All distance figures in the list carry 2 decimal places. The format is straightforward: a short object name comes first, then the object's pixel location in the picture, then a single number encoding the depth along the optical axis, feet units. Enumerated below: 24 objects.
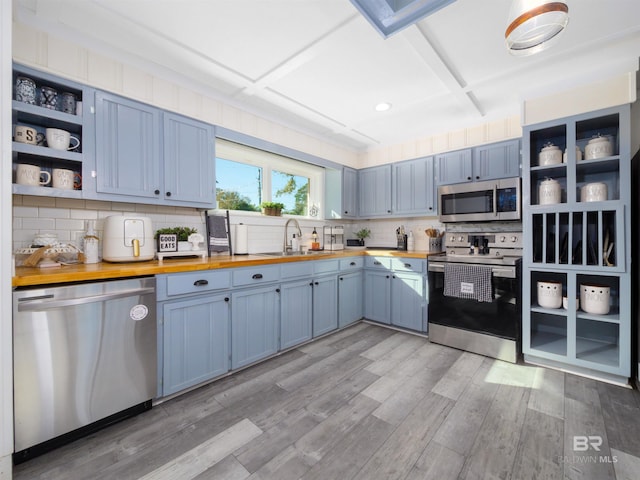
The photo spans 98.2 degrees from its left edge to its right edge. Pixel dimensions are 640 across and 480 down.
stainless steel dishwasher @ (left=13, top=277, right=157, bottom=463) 4.46
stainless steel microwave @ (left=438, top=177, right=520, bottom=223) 9.20
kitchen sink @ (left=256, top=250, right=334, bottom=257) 10.56
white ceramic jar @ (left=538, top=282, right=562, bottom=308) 7.81
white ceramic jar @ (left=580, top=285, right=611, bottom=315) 7.18
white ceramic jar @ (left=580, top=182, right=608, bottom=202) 7.14
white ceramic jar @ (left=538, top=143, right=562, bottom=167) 7.89
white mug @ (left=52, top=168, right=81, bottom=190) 5.92
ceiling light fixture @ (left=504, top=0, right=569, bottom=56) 3.70
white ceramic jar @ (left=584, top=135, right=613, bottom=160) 7.20
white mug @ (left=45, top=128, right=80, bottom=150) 5.88
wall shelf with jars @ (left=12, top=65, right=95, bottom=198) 5.59
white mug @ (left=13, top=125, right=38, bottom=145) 5.57
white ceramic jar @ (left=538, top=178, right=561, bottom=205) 7.79
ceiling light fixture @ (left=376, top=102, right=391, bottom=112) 9.53
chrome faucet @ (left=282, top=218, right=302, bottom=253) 11.21
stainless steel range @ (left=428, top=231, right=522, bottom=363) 8.26
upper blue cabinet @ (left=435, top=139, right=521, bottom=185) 9.68
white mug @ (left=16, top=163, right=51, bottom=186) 5.57
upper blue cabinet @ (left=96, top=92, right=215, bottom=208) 6.44
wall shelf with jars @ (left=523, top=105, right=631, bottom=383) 6.87
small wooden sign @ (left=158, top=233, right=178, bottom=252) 7.17
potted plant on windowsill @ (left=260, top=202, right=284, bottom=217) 10.78
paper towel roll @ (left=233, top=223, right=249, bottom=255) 9.20
